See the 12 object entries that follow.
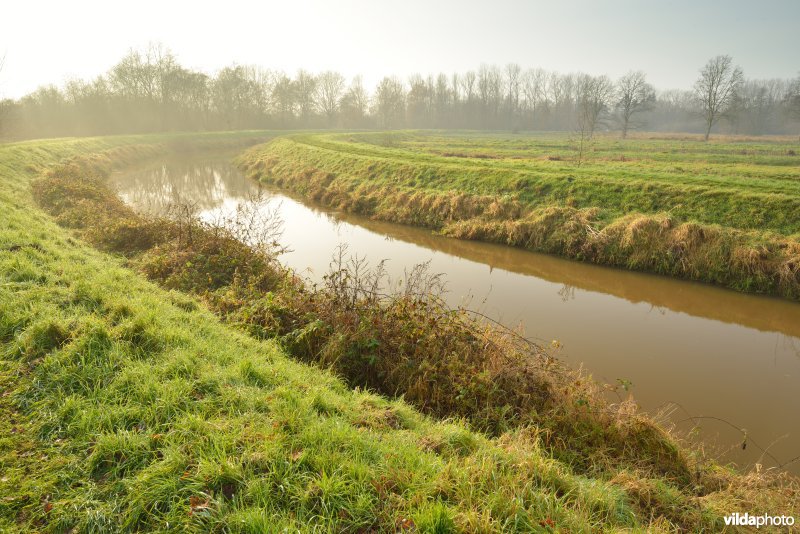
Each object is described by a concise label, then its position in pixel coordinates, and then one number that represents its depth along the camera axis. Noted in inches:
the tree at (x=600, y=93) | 2133.7
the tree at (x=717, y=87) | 2277.3
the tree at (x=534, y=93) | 4104.3
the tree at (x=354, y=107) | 3590.1
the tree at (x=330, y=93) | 3550.7
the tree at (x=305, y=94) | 3287.4
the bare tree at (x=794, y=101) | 2298.2
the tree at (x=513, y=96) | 3935.5
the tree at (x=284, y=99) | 3129.9
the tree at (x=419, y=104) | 3939.5
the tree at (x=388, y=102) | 3750.0
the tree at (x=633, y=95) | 2513.5
